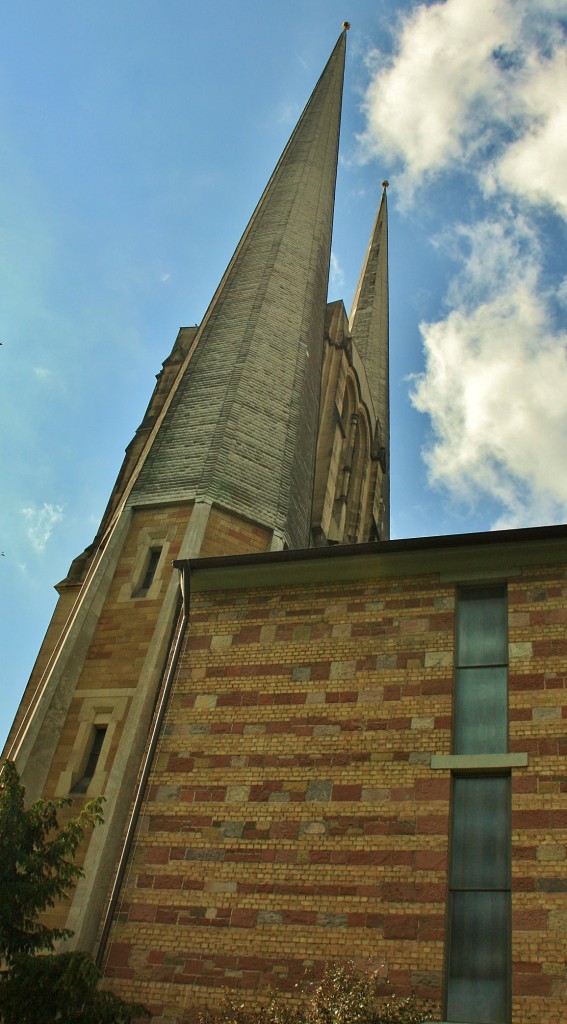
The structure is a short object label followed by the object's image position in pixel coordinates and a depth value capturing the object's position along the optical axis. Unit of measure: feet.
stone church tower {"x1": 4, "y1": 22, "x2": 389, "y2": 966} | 52.08
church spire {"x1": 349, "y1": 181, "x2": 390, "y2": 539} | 141.38
